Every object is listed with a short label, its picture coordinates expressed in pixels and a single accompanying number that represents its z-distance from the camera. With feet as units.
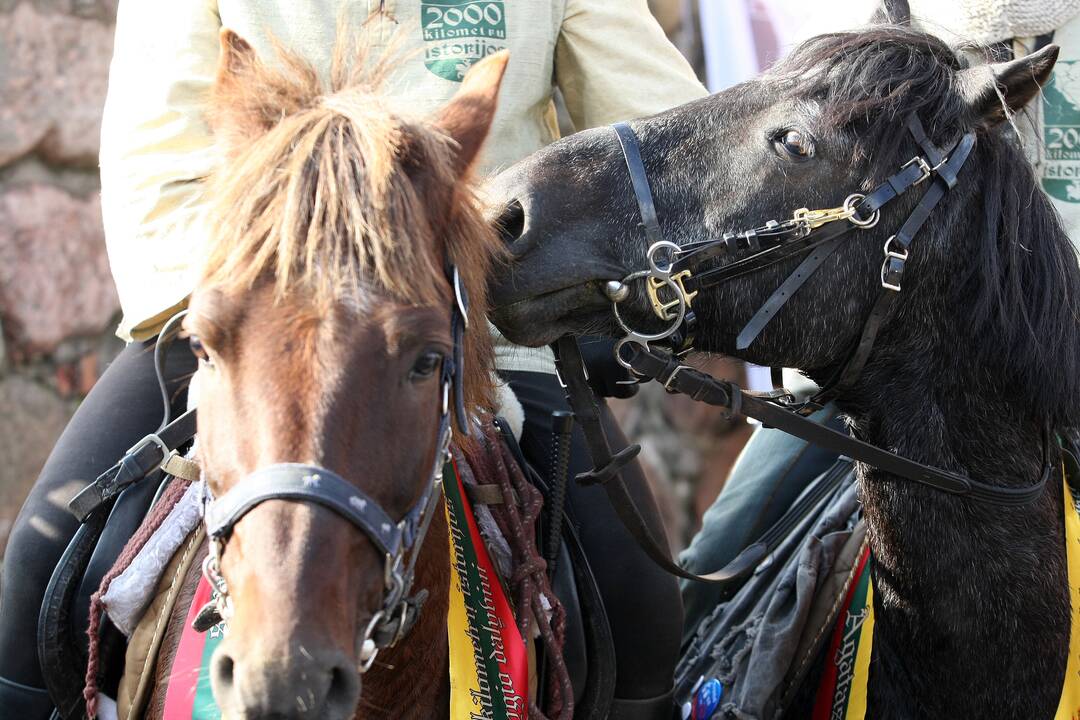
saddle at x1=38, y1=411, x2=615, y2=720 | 13.75
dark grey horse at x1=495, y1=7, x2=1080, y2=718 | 13.80
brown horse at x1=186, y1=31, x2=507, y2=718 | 9.57
